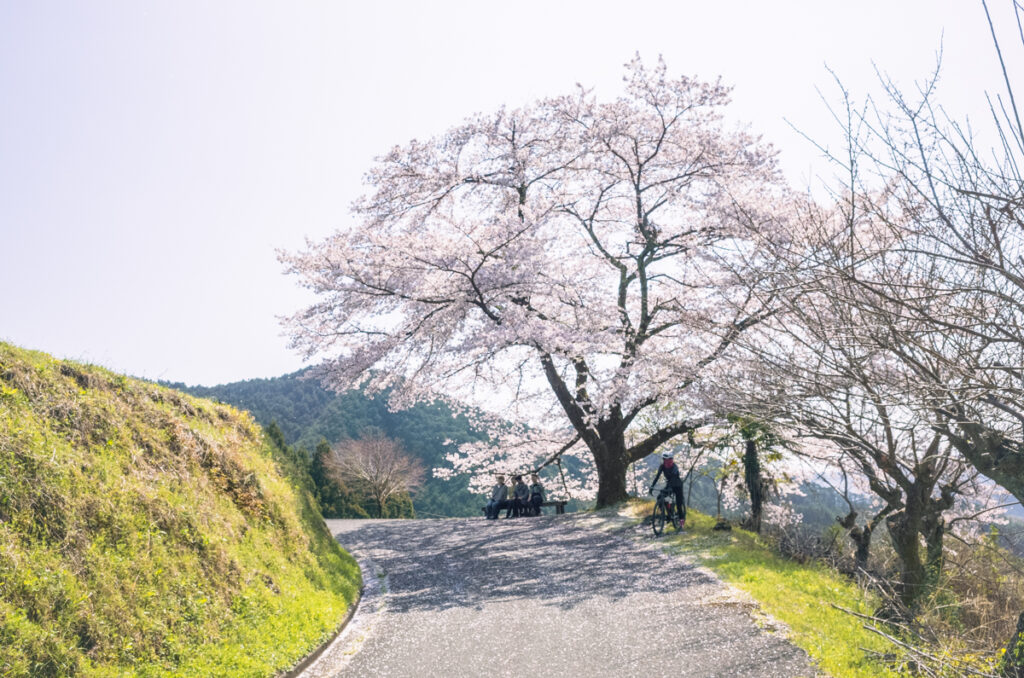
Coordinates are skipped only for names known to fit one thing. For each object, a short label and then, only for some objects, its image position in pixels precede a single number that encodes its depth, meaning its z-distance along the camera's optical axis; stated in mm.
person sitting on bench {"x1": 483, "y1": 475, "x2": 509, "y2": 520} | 21797
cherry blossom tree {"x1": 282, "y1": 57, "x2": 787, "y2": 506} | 16953
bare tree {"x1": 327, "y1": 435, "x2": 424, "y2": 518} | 43188
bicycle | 14758
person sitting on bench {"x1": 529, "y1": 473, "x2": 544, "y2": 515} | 21688
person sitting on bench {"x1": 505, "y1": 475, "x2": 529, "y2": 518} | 21500
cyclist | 14141
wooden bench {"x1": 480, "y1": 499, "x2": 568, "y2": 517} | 22234
